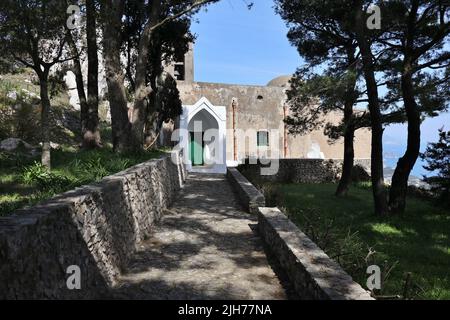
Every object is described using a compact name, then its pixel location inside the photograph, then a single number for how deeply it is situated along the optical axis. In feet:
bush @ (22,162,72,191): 24.28
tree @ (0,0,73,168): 30.35
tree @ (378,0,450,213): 46.32
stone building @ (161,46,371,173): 83.80
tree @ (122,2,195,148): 61.93
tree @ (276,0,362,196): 52.33
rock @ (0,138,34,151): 43.49
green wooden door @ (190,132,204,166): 87.40
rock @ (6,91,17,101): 59.79
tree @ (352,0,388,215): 45.55
